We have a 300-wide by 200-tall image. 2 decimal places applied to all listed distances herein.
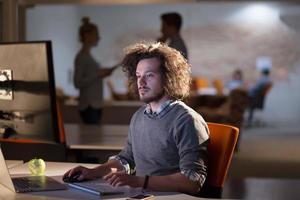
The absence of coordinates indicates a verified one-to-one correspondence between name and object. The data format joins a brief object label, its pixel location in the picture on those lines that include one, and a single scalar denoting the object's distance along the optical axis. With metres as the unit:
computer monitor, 2.70
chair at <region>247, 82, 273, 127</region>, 12.12
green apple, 2.69
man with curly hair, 2.37
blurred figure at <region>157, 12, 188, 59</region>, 5.85
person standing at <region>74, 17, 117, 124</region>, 5.96
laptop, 2.31
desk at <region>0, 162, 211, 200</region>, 2.23
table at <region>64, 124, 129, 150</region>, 3.88
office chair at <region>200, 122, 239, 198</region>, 2.63
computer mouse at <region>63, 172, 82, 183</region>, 2.50
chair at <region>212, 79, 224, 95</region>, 12.55
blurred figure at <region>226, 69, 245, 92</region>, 12.45
